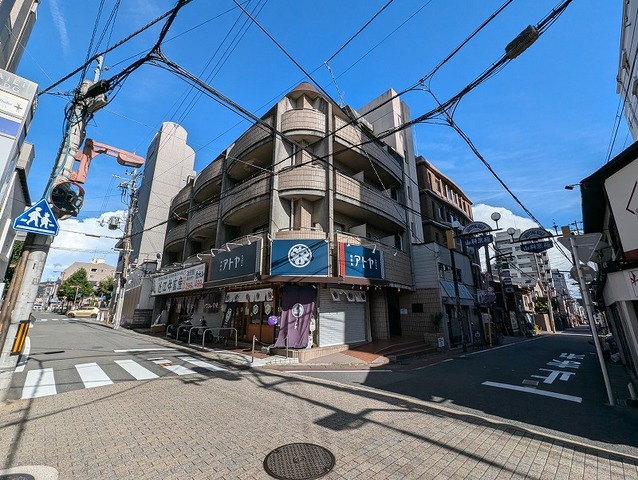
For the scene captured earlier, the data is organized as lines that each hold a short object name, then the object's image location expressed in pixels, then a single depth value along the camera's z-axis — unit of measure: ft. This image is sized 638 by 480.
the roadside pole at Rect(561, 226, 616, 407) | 20.80
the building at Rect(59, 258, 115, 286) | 265.93
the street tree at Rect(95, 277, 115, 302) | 169.43
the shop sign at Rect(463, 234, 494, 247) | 60.64
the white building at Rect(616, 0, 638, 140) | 37.14
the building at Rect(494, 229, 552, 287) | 166.71
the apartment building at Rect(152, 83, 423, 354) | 43.73
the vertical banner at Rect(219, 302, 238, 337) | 54.85
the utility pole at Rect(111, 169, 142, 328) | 90.58
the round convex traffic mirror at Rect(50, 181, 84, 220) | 22.31
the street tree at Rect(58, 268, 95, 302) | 172.65
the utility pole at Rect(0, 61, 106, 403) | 18.97
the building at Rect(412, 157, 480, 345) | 59.21
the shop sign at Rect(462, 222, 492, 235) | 53.92
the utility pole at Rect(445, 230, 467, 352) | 53.93
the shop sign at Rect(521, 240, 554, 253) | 49.60
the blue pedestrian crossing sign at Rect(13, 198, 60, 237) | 18.81
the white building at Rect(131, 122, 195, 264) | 107.14
